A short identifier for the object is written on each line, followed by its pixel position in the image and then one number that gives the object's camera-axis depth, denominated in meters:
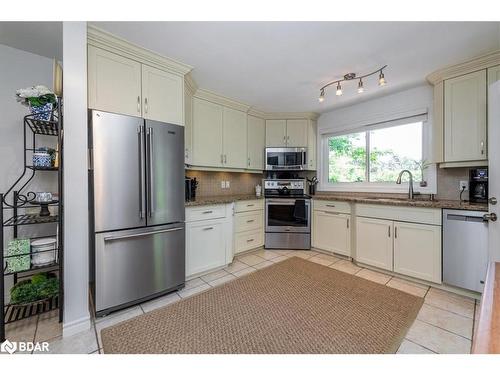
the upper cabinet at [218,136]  2.95
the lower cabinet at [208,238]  2.40
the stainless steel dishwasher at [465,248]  1.94
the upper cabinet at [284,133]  3.82
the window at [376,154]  2.93
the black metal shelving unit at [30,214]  1.53
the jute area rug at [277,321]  1.43
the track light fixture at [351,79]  2.26
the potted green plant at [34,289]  1.69
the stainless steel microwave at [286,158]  3.74
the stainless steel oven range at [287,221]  3.38
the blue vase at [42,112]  1.71
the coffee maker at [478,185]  2.14
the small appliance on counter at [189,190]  2.74
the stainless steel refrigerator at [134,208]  1.71
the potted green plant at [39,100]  1.63
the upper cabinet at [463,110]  2.10
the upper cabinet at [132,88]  1.76
